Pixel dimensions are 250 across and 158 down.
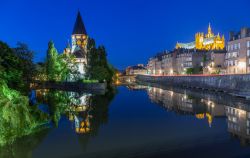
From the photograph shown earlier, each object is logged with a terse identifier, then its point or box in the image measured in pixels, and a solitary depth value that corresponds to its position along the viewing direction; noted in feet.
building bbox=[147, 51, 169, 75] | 552.00
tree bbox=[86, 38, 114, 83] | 245.45
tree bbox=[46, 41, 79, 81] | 270.67
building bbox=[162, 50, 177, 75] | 477.73
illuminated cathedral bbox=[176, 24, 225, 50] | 515.09
